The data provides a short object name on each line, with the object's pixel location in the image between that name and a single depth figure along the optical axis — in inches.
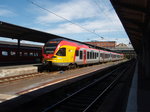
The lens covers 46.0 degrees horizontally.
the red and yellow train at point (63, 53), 616.7
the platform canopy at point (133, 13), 338.6
